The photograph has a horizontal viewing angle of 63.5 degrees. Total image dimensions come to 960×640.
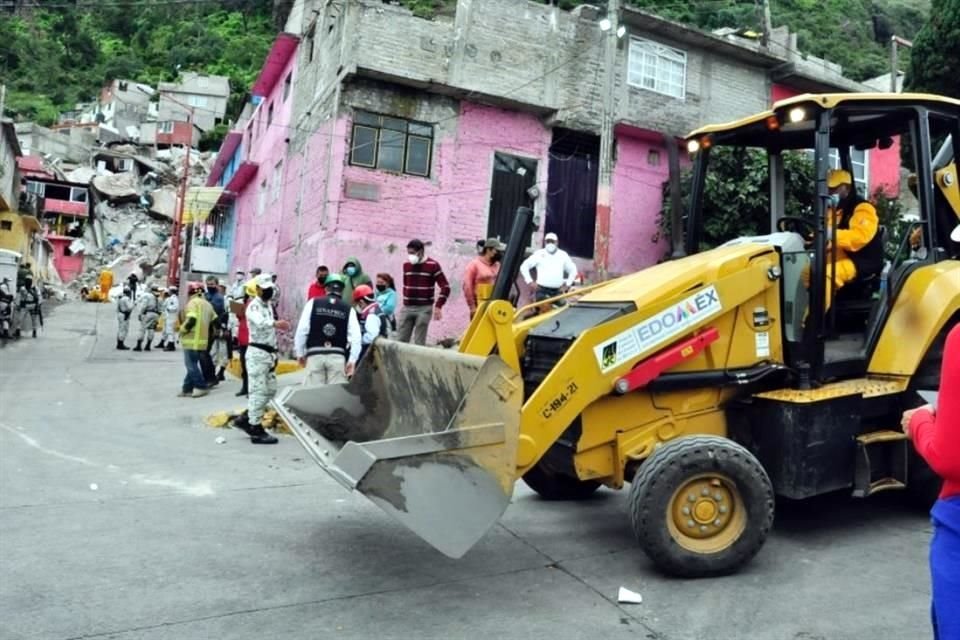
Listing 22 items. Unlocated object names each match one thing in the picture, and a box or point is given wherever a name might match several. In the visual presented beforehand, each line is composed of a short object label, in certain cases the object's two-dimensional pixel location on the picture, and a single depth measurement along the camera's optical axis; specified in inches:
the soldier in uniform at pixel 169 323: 740.0
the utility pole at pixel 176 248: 1499.8
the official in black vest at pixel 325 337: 309.3
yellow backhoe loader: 155.1
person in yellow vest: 448.8
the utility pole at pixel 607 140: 530.6
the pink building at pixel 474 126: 613.3
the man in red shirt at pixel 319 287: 424.2
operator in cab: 203.3
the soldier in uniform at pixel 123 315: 717.3
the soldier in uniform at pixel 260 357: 325.1
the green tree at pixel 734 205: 580.4
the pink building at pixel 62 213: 2169.0
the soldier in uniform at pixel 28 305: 799.7
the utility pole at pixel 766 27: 810.8
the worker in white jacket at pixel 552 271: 427.5
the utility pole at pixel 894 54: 831.4
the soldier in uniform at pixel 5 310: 742.5
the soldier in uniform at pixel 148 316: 712.4
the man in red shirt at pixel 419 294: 398.3
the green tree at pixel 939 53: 594.2
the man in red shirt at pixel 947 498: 82.6
